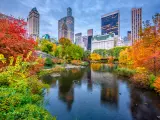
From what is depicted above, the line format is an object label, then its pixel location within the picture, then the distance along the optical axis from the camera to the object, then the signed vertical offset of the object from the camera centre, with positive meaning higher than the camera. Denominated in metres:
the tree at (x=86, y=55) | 77.06 +3.48
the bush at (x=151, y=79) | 15.82 -2.11
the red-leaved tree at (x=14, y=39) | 8.99 +1.53
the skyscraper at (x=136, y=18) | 150.93 +49.15
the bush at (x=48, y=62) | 37.66 -0.29
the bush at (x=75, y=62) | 55.90 -0.39
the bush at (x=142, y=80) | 16.38 -2.35
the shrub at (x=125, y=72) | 25.14 -2.08
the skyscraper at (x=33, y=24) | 157.60 +43.73
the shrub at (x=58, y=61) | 44.51 +0.00
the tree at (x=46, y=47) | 55.30 +5.77
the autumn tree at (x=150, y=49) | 16.70 +1.66
